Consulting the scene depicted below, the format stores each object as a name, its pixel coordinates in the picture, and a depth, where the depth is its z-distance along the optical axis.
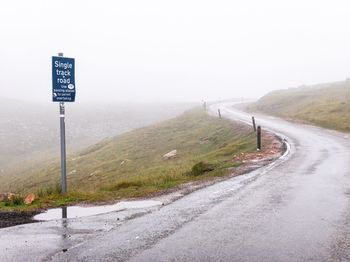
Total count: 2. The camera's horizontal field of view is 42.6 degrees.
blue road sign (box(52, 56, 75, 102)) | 13.62
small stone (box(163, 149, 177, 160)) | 32.69
